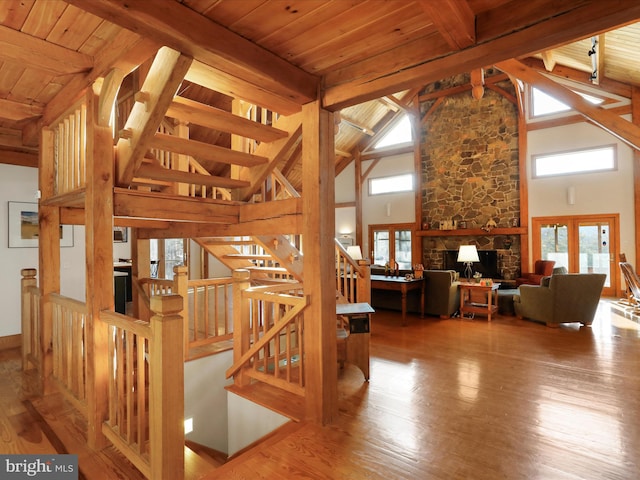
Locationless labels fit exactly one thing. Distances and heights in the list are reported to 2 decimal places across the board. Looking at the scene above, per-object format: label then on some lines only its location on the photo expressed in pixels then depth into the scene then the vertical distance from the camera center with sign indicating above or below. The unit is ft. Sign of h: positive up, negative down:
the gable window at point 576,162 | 24.82 +5.87
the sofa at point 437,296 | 19.33 -3.19
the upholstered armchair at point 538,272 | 25.73 -2.49
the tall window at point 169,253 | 29.07 -0.66
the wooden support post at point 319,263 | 7.93 -0.48
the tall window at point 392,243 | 33.96 -0.10
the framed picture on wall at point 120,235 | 22.38 +0.71
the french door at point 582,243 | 24.98 -0.30
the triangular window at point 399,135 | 34.45 +10.93
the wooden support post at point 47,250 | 9.53 -0.09
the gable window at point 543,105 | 26.35 +10.56
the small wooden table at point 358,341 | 10.91 -3.12
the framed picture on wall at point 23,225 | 14.07 +0.94
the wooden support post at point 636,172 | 23.34 +4.61
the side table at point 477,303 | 19.27 -3.51
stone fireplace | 28.30 +5.99
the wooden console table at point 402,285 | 18.29 -2.40
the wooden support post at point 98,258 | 7.07 -0.26
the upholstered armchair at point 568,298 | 16.55 -2.91
